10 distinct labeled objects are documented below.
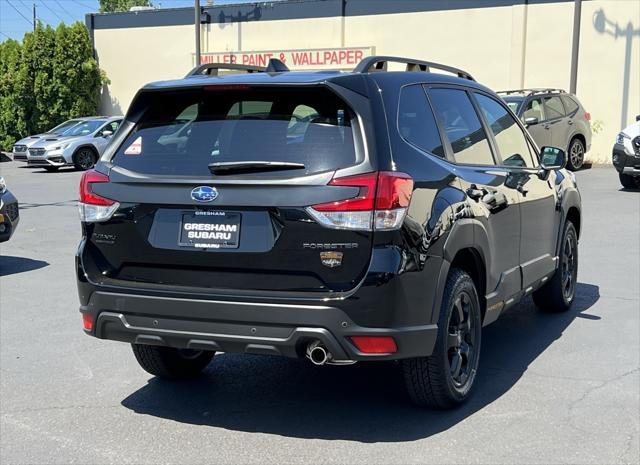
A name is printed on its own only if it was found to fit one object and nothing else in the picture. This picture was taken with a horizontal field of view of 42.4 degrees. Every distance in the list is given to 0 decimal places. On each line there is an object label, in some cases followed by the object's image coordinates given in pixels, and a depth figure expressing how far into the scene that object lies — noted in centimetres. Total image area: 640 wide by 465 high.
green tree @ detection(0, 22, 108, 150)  2988
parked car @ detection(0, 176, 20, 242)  884
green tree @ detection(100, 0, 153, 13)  8481
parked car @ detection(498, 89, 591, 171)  1716
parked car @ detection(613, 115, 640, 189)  1475
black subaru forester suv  386
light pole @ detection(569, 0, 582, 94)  2139
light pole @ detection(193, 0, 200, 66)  2730
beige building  2225
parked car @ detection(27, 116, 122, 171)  2253
